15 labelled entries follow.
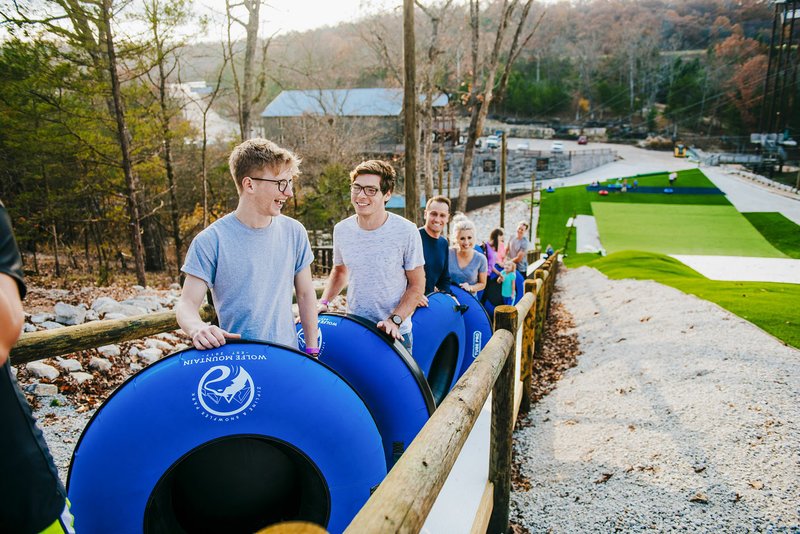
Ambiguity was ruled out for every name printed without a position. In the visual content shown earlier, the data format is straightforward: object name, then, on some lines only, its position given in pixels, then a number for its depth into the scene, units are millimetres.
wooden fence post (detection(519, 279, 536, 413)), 5332
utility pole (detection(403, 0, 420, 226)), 9316
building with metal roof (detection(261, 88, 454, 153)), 41500
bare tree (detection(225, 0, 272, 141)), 15672
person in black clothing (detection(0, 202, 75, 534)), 1118
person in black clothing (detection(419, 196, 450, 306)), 4426
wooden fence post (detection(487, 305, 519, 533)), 3162
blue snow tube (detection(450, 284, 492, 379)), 5215
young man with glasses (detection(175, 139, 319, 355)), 2283
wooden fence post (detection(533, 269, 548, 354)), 6874
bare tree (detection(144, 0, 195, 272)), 12938
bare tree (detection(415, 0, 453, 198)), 17922
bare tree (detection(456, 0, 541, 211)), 16625
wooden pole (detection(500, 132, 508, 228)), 23831
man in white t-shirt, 3273
